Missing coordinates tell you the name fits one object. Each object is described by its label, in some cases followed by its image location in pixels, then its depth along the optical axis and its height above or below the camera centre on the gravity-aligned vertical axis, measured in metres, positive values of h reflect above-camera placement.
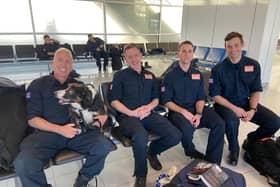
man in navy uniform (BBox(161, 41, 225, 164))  1.97 -0.68
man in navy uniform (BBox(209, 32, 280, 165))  2.09 -0.58
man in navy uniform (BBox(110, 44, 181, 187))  1.83 -0.64
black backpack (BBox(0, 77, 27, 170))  1.33 -0.58
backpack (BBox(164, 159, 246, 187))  1.35 -0.94
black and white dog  1.60 -0.53
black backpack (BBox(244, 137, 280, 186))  1.83 -1.11
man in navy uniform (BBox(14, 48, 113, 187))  1.36 -0.73
